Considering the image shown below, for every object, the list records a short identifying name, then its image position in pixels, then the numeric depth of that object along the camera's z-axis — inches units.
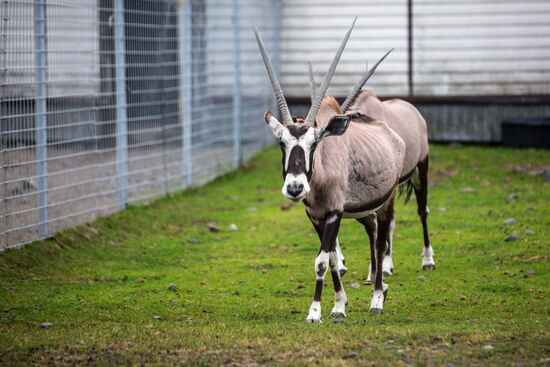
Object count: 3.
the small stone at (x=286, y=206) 900.9
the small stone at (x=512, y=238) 720.6
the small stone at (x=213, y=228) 806.8
